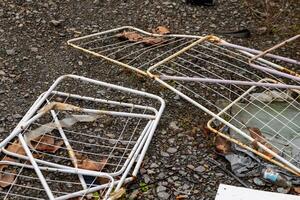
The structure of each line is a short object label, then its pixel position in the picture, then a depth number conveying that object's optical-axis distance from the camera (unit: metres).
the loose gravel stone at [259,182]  3.17
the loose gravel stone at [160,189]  3.14
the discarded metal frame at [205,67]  3.61
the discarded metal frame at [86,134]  3.17
